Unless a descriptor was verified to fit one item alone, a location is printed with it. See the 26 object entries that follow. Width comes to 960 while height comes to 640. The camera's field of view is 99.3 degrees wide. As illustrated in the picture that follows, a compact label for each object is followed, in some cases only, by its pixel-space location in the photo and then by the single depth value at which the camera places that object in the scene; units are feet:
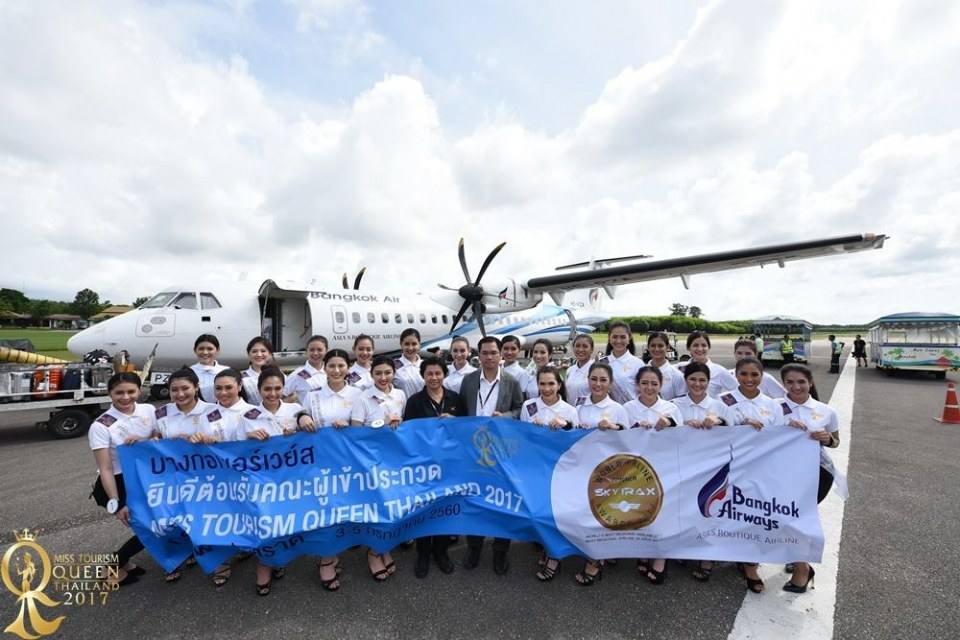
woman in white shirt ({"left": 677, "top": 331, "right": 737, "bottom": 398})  14.74
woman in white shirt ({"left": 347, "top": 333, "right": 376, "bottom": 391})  15.79
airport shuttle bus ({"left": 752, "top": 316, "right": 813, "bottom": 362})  69.00
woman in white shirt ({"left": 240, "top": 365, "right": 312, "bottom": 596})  11.36
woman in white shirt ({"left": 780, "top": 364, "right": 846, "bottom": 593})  10.81
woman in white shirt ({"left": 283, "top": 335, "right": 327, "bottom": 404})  15.98
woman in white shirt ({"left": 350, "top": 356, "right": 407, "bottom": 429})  12.35
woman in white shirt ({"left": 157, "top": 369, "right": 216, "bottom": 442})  11.39
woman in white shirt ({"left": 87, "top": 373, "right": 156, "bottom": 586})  10.54
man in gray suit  13.33
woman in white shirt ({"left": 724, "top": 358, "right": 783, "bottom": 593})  11.59
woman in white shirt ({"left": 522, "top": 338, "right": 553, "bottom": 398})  15.78
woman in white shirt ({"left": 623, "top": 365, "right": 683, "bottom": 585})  11.83
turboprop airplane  30.91
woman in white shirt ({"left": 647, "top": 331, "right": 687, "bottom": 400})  15.35
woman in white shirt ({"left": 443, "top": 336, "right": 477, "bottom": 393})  16.08
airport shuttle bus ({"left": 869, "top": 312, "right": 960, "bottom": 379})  49.60
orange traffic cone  27.89
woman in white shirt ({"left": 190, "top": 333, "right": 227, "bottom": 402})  15.40
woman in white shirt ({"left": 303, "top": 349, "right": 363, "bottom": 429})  12.84
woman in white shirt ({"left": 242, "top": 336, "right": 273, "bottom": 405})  15.08
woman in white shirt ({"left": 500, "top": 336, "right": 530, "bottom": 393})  17.24
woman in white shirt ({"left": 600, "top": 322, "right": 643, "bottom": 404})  15.42
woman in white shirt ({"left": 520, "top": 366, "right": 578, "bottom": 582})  12.05
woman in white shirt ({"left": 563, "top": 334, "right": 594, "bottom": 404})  15.19
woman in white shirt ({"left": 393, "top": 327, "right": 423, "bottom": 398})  16.48
